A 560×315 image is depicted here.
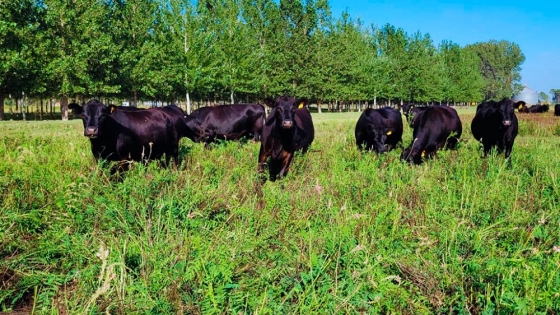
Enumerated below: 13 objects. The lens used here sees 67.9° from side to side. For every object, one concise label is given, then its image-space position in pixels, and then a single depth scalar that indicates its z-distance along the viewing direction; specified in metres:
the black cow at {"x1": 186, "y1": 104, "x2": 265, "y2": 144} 12.03
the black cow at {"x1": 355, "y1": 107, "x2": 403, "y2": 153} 9.80
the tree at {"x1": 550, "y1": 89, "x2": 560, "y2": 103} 115.31
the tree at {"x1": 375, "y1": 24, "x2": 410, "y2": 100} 59.22
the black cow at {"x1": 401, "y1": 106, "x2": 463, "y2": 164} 8.23
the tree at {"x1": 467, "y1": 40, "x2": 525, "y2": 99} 113.74
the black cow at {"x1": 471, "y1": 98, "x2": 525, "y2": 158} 8.59
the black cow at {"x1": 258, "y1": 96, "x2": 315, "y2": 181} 7.01
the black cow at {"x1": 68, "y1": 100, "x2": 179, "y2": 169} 6.31
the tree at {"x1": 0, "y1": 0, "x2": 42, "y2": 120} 24.77
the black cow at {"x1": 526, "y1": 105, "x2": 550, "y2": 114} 34.10
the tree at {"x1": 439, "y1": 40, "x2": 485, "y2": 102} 76.50
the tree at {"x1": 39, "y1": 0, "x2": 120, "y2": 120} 27.58
